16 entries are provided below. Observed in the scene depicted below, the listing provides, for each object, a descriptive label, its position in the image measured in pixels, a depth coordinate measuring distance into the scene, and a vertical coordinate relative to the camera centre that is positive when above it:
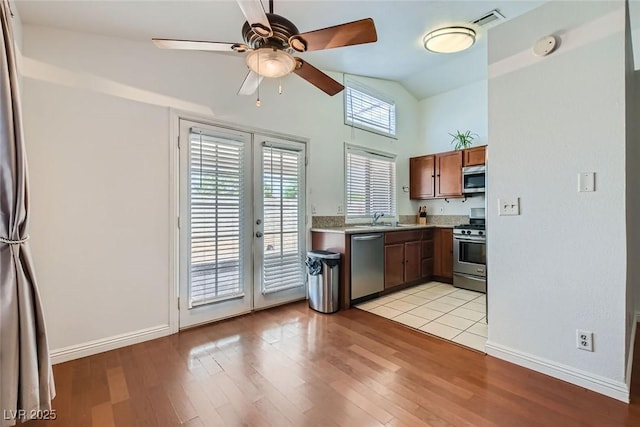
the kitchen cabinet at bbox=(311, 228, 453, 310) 3.48 -0.59
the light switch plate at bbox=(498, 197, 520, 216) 2.26 +0.07
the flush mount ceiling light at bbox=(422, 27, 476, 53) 3.08 +1.93
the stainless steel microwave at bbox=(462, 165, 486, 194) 4.39 +0.55
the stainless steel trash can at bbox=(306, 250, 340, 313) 3.35 -0.77
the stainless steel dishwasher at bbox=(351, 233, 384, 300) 3.54 -0.62
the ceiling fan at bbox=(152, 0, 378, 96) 1.63 +1.06
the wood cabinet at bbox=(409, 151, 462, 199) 4.73 +0.68
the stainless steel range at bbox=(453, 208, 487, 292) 4.14 -0.61
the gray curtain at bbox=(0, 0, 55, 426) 1.45 -0.37
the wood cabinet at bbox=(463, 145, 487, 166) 4.39 +0.91
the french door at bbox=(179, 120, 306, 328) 2.91 -0.08
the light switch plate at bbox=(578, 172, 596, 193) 1.92 +0.22
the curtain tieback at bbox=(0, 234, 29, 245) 1.50 -0.14
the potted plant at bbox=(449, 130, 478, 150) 4.82 +1.28
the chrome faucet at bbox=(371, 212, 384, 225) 4.68 -0.05
